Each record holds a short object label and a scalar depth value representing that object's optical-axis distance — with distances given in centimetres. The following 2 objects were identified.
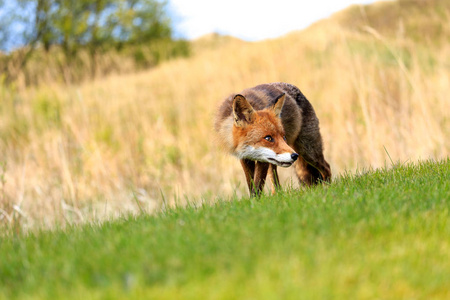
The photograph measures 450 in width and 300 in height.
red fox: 906
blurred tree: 4209
